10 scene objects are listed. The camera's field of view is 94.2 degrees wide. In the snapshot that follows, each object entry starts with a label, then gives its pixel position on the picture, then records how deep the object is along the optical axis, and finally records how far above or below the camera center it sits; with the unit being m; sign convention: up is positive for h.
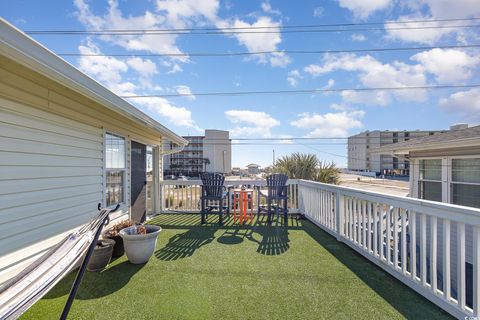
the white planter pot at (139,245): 2.83 -1.08
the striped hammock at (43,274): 1.12 -0.66
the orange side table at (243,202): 5.04 -1.01
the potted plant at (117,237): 3.12 -1.06
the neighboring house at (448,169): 4.40 -0.22
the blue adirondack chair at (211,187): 4.89 -0.59
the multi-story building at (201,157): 47.94 +0.72
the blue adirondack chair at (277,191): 4.96 -0.71
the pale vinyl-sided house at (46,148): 1.95 +0.16
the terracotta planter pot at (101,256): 2.69 -1.17
